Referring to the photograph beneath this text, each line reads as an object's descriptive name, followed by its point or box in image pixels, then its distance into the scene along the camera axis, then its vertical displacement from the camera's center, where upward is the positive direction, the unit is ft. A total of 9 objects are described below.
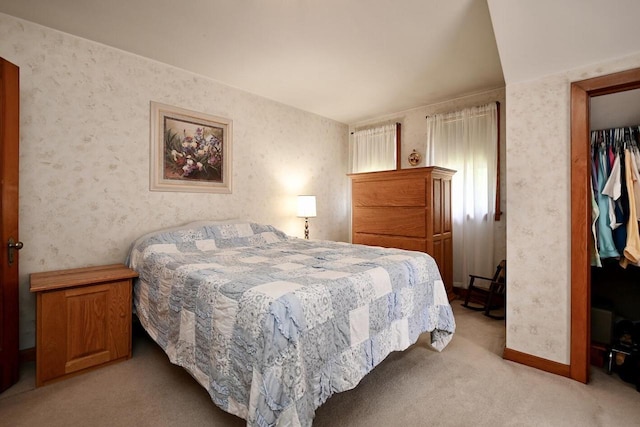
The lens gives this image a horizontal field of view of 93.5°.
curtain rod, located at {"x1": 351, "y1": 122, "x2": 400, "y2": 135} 15.60 +4.54
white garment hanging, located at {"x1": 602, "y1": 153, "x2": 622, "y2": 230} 7.02 +0.59
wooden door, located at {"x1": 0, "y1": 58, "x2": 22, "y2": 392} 6.31 -0.19
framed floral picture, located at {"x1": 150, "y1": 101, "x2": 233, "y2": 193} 9.68 +2.15
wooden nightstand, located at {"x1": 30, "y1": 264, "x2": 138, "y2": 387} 6.43 -2.47
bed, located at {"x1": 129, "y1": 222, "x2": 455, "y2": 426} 4.12 -1.81
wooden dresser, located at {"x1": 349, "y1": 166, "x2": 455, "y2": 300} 11.39 +0.04
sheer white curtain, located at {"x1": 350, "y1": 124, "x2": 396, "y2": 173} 14.97 +3.30
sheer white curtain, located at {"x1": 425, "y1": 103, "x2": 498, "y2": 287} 12.08 +1.56
